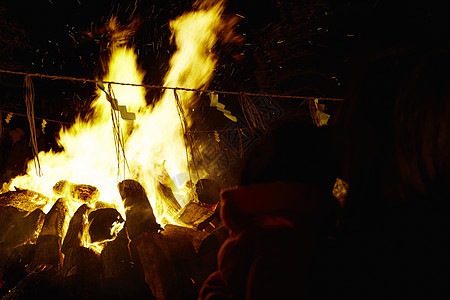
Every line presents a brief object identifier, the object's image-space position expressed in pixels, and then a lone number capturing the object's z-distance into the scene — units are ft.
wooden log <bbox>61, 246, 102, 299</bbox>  11.62
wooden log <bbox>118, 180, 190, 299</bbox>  12.21
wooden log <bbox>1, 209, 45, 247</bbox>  17.06
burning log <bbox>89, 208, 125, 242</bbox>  17.46
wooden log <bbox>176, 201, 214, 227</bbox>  20.10
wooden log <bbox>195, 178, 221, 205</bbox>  20.54
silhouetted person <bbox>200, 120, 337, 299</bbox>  3.89
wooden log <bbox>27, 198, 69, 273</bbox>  15.20
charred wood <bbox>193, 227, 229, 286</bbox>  14.02
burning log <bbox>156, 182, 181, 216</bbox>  23.45
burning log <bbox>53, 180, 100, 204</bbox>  21.80
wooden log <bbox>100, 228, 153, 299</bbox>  12.32
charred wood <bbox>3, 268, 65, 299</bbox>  11.24
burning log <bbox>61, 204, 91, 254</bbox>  16.56
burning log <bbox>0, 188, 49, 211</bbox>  20.44
